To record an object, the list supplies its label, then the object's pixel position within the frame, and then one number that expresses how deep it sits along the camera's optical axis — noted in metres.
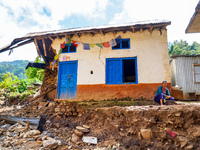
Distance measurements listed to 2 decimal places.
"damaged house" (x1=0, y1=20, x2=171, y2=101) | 6.81
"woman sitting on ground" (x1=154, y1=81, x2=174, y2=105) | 5.63
